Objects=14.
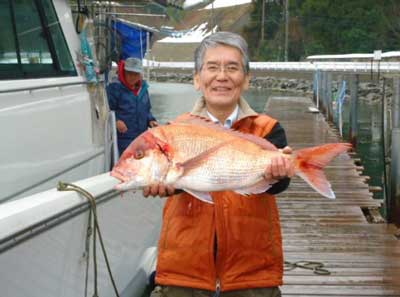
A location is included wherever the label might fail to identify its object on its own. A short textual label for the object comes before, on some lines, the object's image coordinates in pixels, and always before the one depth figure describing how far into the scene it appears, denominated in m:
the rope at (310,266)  5.79
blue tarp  7.45
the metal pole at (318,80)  26.63
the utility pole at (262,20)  77.19
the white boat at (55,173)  3.12
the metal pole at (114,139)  6.17
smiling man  2.79
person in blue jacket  6.93
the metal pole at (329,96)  20.45
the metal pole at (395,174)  8.01
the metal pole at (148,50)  7.57
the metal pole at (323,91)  23.15
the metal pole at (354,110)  15.70
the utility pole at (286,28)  65.49
